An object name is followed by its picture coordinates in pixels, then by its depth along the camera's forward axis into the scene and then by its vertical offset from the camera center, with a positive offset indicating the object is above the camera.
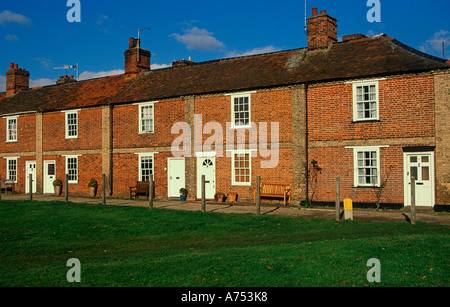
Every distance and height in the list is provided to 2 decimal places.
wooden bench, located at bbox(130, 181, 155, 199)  27.23 -1.63
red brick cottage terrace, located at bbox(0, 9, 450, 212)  20.41 +2.05
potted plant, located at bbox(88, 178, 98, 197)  29.14 -1.56
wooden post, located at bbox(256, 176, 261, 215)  17.56 -1.54
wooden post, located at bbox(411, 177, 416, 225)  15.33 -1.59
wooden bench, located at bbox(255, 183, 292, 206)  22.81 -1.52
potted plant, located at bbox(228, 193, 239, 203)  24.33 -1.95
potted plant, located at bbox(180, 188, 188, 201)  25.69 -1.81
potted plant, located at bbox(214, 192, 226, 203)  24.64 -1.97
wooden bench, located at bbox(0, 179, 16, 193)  32.88 -1.59
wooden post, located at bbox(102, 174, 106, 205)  21.83 -1.64
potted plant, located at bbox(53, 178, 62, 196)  30.77 -1.56
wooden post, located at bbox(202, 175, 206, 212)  18.82 -1.63
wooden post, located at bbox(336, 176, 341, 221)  16.56 -1.53
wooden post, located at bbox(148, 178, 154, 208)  20.30 -1.52
